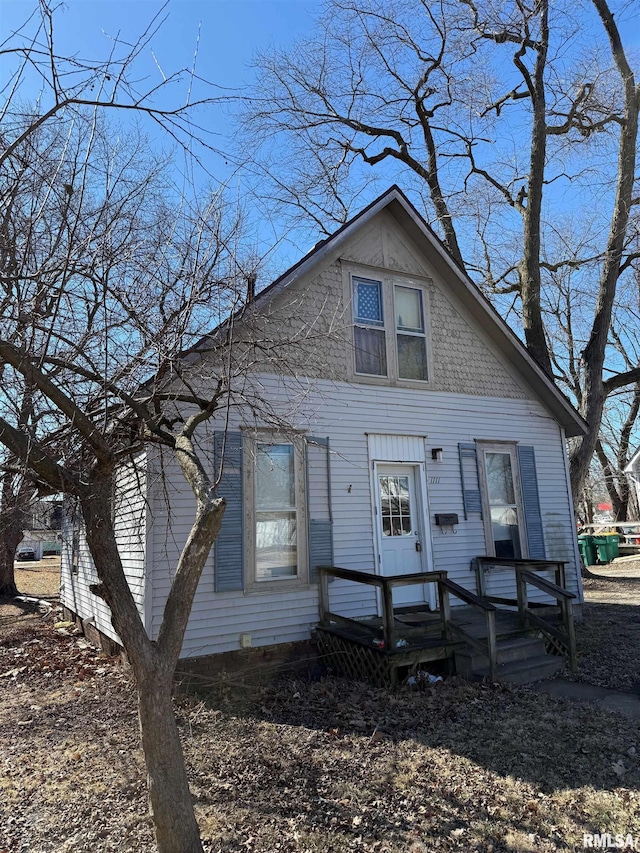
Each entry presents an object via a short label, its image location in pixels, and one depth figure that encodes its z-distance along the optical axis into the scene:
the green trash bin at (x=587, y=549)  20.58
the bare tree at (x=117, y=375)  3.24
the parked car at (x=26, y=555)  35.46
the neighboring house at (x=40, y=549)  36.03
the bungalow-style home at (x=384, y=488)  6.88
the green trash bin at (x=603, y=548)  20.89
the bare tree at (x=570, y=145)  13.02
